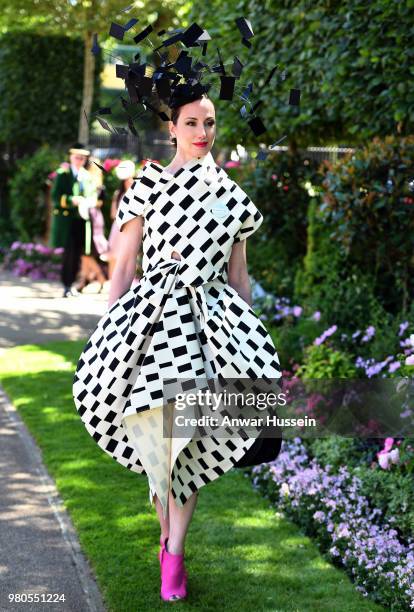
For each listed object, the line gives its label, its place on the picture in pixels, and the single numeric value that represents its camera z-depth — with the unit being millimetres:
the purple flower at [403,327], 5793
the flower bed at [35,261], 16562
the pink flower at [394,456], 4555
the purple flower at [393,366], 5048
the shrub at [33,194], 18047
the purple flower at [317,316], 6758
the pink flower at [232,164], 10625
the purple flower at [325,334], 6195
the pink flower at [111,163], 14881
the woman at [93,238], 13258
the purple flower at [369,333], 6121
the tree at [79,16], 17875
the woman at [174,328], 3668
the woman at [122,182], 11633
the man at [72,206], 13227
